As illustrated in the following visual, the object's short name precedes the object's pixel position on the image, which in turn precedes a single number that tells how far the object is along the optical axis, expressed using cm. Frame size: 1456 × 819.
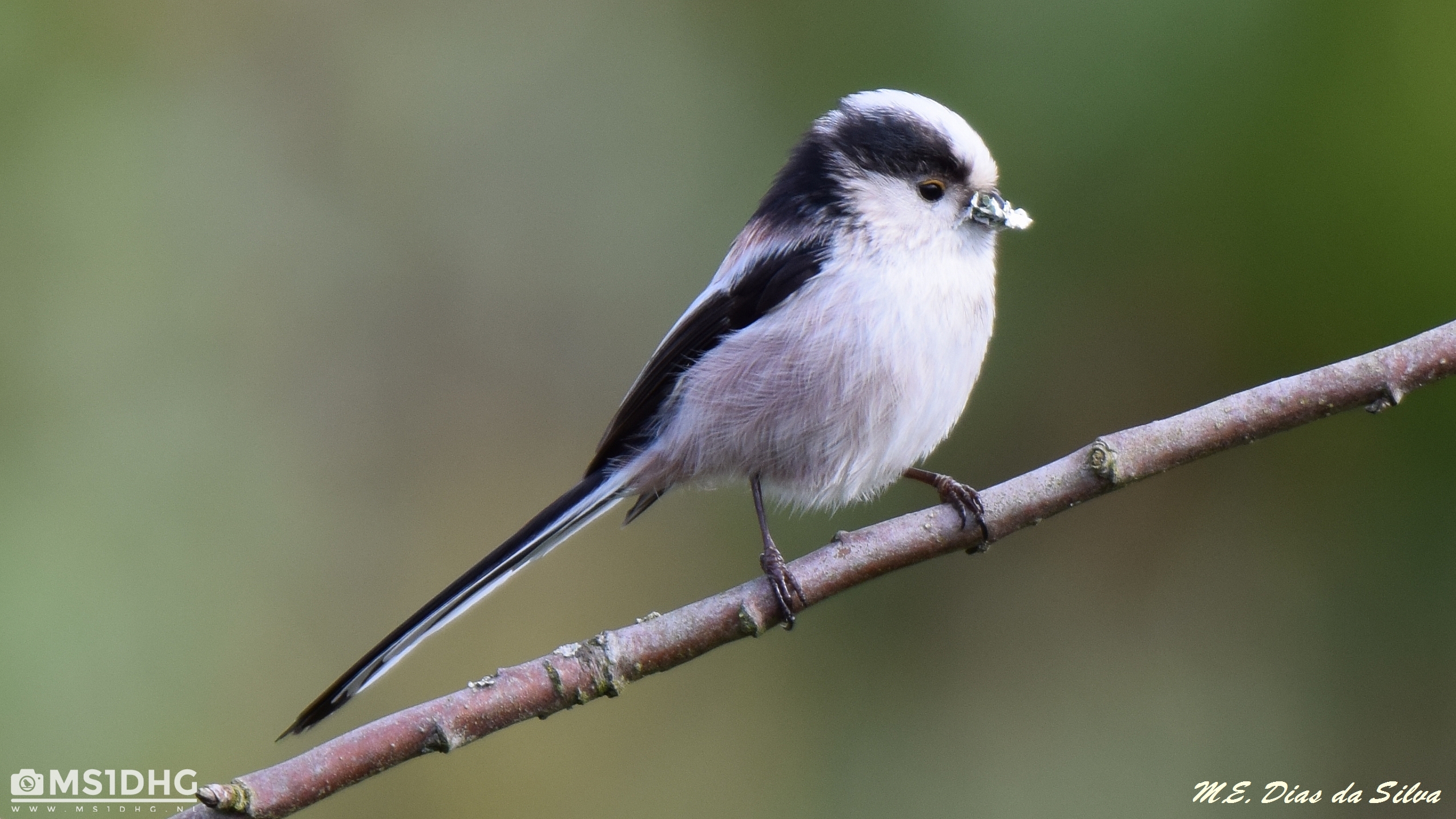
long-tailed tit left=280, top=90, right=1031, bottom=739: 320
